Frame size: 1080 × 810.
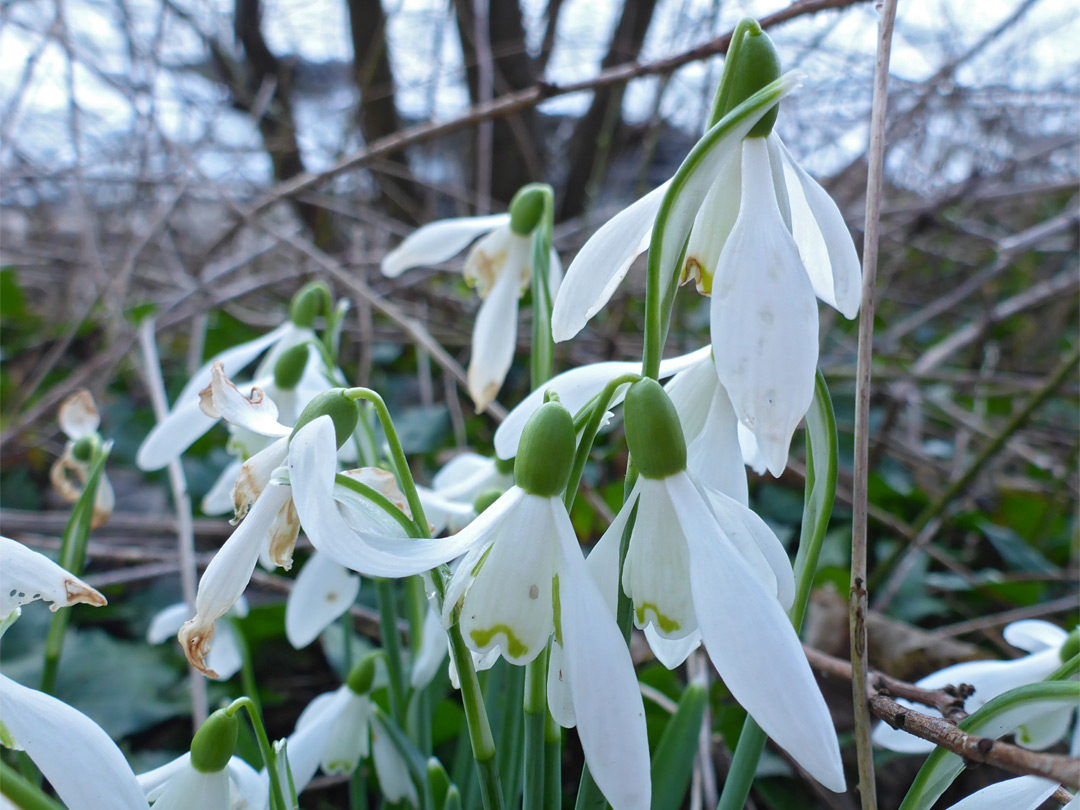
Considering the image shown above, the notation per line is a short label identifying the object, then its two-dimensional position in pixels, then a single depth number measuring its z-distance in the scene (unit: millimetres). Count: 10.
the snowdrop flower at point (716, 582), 80
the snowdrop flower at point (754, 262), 90
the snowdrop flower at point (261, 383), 156
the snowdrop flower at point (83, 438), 163
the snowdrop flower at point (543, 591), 87
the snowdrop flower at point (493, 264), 166
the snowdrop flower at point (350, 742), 149
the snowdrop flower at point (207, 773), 109
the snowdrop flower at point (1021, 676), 128
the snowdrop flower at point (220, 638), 188
